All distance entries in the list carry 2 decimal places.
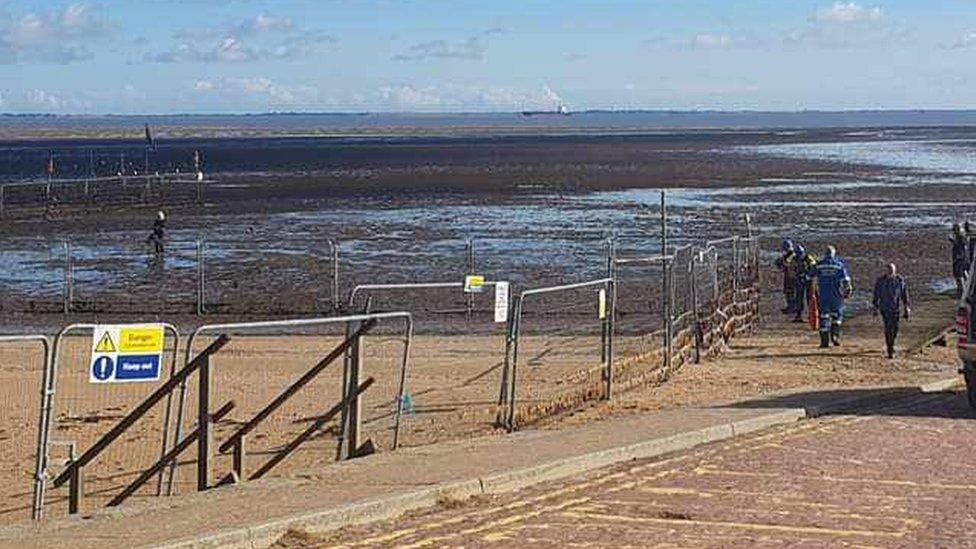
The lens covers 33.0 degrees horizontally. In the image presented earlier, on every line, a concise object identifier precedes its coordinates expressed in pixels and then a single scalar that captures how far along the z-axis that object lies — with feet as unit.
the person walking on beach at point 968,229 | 102.58
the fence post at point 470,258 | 116.71
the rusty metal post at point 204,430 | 42.63
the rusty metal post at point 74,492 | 42.04
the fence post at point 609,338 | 61.21
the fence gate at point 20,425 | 44.62
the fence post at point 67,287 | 107.03
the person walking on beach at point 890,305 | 78.59
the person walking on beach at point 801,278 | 95.59
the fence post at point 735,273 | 91.56
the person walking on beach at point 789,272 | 98.58
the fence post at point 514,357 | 55.16
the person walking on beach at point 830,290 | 81.97
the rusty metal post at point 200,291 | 105.45
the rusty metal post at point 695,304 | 74.08
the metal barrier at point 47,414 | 38.40
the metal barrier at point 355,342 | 43.04
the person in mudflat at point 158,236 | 141.02
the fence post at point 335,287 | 108.27
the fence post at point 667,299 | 68.64
